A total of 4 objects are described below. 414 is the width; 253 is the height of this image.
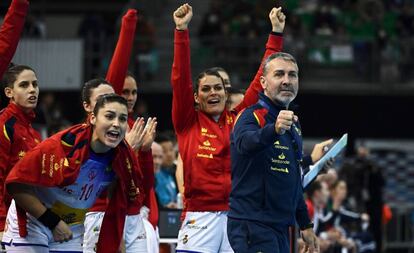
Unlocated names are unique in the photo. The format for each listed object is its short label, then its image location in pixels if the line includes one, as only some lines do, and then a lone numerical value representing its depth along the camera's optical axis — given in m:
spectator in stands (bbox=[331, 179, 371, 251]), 16.58
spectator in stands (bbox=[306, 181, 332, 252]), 15.45
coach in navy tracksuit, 8.78
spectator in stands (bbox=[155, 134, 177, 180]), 12.83
